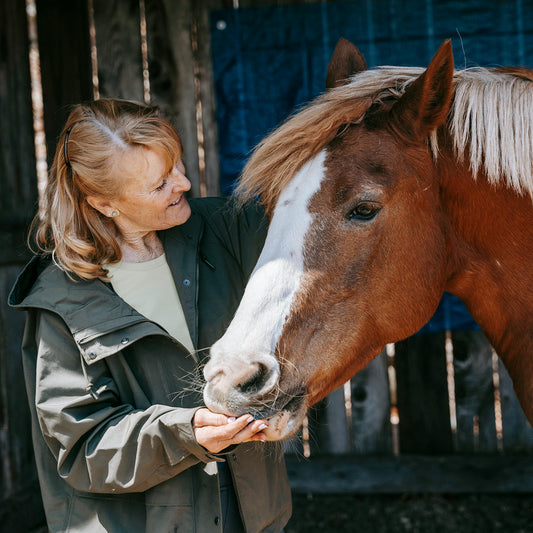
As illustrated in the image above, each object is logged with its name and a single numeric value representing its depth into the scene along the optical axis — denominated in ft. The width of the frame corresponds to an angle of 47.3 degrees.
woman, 5.64
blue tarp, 10.30
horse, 5.48
